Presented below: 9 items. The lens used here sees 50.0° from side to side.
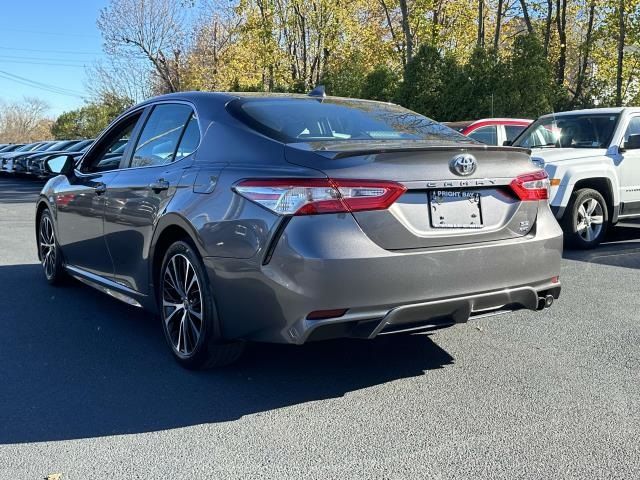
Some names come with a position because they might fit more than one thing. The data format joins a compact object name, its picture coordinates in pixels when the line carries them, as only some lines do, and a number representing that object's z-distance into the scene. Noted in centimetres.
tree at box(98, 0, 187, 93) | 3562
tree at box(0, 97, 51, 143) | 9281
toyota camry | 338
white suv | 815
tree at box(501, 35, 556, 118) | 1797
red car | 1213
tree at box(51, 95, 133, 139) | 4547
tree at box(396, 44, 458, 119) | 1975
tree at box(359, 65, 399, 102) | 2178
